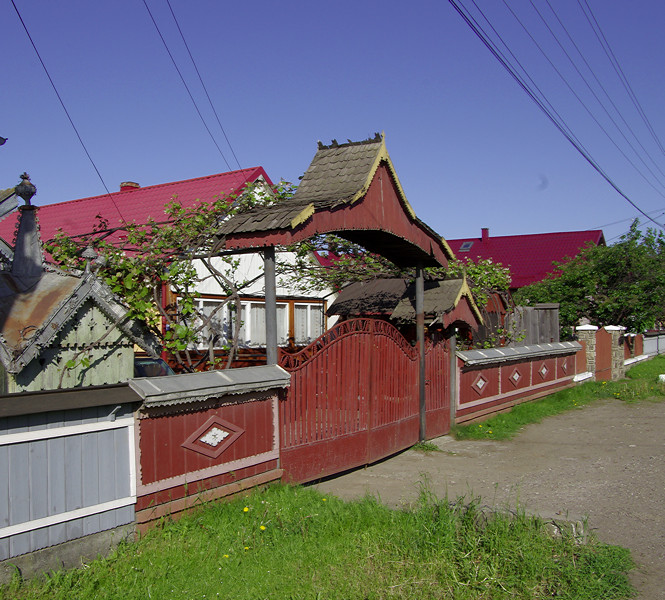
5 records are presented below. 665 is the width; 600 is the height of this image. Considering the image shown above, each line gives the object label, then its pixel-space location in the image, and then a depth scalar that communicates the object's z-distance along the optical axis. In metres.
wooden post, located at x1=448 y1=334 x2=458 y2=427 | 11.23
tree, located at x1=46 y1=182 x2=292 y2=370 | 6.95
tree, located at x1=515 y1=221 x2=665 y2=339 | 21.16
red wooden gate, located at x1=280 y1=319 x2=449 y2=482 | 7.27
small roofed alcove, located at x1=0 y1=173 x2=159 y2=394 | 5.33
